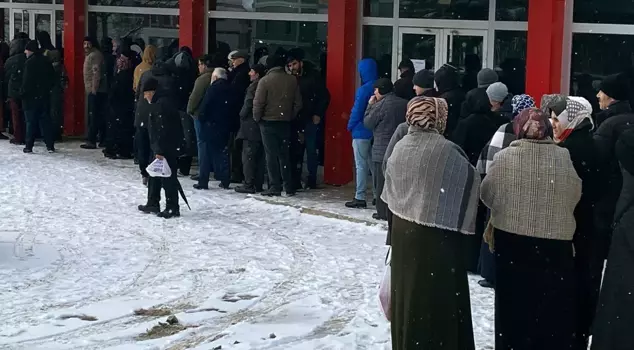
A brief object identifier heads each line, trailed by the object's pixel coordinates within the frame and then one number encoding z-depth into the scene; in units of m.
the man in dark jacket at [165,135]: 11.62
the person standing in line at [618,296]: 5.55
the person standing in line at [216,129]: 13.63
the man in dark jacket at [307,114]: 13.70
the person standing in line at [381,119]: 11.44
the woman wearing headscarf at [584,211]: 6.01
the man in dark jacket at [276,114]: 13.13
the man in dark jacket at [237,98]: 13.88
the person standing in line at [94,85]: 16.97
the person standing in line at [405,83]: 11.69
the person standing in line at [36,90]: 16.11
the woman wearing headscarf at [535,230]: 5.85
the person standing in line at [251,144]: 13.42
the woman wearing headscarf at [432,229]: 5.76
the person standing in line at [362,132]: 12.47
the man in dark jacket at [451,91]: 10.95
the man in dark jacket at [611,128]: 7.78
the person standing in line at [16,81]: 16.50
